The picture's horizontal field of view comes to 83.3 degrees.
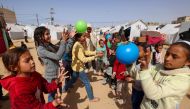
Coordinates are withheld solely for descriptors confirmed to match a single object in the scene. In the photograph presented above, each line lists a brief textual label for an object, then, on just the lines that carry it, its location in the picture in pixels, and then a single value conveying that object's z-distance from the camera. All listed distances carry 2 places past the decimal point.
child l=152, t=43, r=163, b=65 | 3.42
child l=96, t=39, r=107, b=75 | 4.41
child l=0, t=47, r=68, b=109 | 1.20
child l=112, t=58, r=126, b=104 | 2.78
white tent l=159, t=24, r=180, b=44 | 13.50
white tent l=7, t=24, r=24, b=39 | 23.79
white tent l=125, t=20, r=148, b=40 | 19.50
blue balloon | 1.50
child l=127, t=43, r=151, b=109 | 1.59
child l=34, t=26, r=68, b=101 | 2.10
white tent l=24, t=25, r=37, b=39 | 29.92
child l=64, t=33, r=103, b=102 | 2.82
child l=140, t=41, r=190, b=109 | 1.11
